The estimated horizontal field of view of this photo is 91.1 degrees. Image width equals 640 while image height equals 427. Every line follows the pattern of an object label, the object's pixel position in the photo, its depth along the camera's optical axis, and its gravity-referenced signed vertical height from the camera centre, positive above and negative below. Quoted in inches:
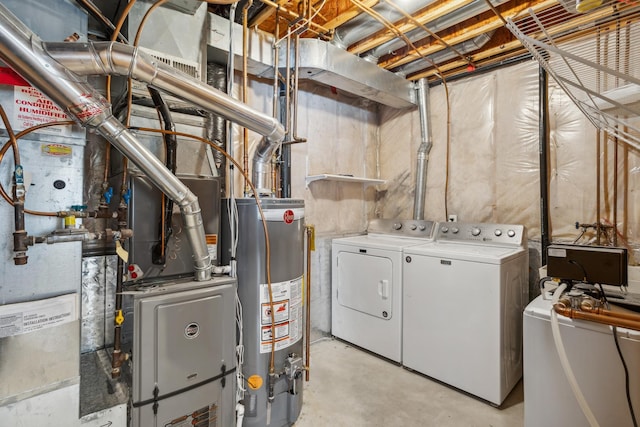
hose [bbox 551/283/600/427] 46.9 -23.9
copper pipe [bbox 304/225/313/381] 87.1 -21.3
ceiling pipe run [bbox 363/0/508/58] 78.5 +52.7
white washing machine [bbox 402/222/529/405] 80.9 -26.9
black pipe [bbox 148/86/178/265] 60.0 +9.2
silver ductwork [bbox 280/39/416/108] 90.9 +44.4
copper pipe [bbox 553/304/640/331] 48.5 -17.0
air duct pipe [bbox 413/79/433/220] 121.0 +25.1
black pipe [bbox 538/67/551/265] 95.4 +16.2
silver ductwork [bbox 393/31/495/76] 96.9 +52.8
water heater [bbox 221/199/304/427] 69.5 -21.1
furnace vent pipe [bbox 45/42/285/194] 44.2 +21.5
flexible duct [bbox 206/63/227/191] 80.8 +22.8
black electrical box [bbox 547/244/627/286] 59.2 -9.9
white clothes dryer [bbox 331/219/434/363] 101.0 -25.2
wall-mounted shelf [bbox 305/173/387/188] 108.3 +12.3
